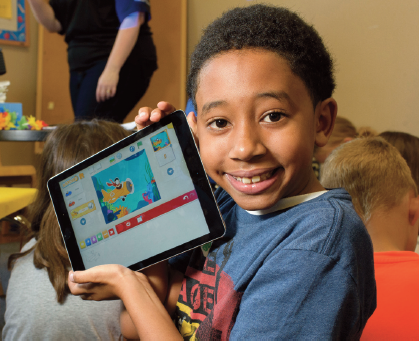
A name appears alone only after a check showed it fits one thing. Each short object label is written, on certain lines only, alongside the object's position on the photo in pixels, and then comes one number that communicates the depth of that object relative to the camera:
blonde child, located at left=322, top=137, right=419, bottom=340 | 0.97
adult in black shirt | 2.21
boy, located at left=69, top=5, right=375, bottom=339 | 0.43
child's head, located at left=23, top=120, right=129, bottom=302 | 0.80
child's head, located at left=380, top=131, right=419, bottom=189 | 1.35
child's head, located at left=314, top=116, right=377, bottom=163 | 1.75
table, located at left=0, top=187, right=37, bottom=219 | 1.32
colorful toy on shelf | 1.66
